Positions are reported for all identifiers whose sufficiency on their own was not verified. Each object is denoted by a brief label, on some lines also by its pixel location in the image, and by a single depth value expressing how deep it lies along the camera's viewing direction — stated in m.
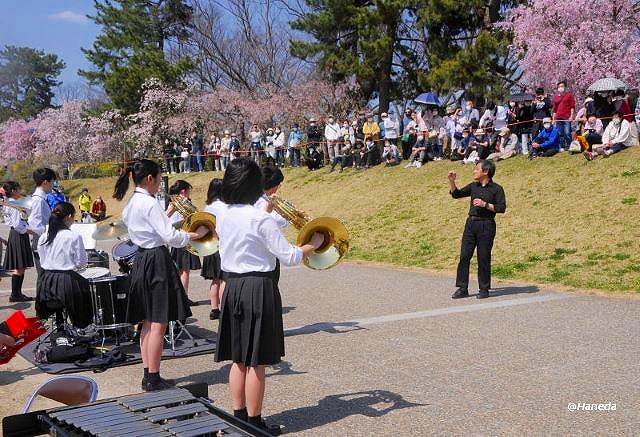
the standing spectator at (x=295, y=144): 27.03
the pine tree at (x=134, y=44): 38.19
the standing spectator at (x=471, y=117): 18.95
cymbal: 8.02
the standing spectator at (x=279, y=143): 27.59
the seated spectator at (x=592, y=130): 15.88
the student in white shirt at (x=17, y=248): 10.33
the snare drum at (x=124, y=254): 7.43
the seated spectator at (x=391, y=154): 22.08
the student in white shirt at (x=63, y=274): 6.99
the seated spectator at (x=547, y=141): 17.20
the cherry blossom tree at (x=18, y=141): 55.34
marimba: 3.63
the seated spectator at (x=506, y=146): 18.27
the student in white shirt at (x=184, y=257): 8.40
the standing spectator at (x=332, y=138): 24.19
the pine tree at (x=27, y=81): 60.25
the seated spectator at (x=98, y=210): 31.15
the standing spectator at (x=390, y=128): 21.89
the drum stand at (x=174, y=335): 6.88
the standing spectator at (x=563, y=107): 16.69
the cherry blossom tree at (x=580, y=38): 24.02
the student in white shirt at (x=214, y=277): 8.52
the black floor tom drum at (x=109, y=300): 6.82
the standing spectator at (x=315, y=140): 25.53
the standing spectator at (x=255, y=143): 27.92
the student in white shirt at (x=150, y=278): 5.43
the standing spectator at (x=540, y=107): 16.94
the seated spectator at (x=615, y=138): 15.49
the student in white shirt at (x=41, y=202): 9.34
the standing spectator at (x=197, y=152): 33.62
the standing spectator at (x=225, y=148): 29.69
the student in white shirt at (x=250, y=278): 4.21
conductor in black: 9.33
